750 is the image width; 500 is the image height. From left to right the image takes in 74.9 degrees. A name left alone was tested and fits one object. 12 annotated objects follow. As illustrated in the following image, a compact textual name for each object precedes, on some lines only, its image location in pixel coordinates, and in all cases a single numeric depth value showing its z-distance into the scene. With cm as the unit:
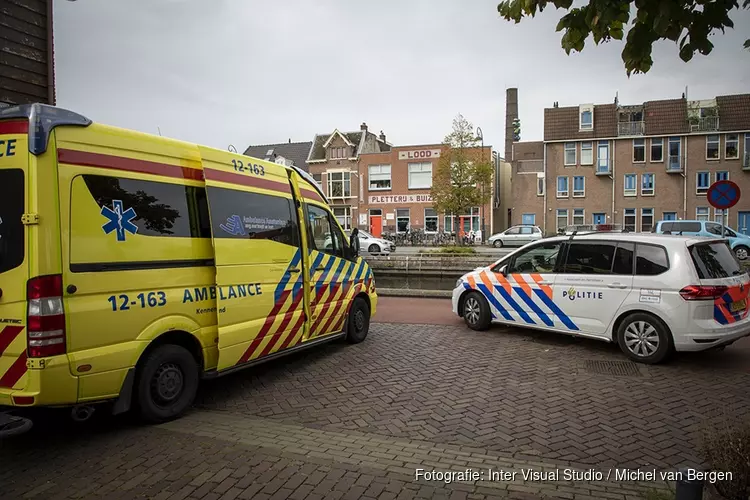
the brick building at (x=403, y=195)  4228
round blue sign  1052
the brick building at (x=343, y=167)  4672
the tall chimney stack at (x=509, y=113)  5444
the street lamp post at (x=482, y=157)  3136
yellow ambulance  379
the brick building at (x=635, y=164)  3866
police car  628
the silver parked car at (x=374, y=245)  2859
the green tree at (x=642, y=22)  342
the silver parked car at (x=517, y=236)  3189
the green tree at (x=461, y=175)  3119
